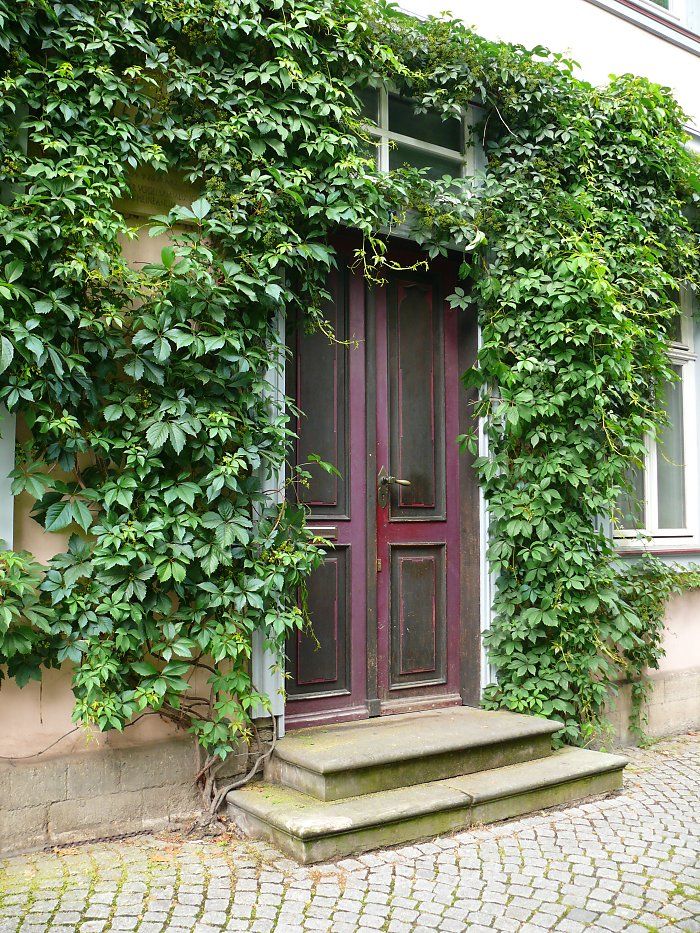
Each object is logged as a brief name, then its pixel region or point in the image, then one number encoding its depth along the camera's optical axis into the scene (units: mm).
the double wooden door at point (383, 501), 4695
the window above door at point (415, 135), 4891
